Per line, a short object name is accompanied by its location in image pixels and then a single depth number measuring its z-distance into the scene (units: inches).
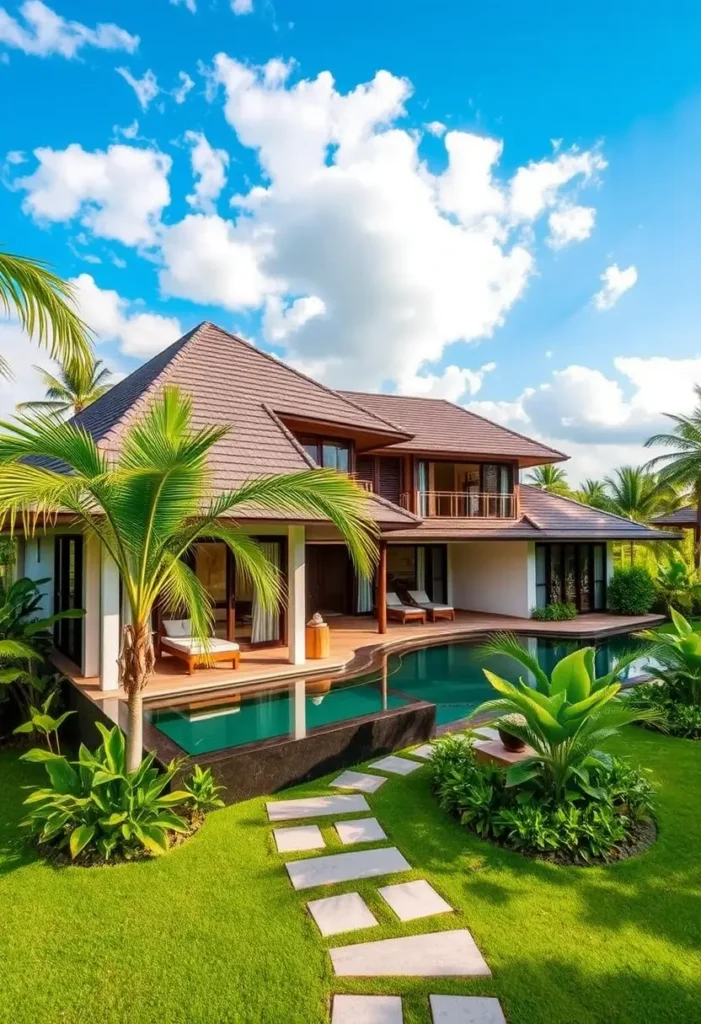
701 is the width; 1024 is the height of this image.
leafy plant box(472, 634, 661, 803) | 189.2
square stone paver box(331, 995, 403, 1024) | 118.2
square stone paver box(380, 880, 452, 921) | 153.3
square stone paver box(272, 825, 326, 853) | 187.8
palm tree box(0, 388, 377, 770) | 176.6
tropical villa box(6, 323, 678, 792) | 346.3
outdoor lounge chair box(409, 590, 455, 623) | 678.5
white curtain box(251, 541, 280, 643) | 477.4
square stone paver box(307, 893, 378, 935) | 147.6
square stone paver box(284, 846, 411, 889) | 169.0
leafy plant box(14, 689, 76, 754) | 220.8
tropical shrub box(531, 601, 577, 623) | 683.4
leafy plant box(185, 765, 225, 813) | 205.5
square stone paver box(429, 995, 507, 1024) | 118.1
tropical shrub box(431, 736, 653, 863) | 182.5
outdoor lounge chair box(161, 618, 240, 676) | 390.9
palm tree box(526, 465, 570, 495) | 1705.2
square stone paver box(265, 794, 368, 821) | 209.2
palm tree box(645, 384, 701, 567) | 967.6
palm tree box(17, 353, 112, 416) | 1250.6
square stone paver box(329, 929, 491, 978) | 131.3
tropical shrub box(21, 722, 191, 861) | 181.5
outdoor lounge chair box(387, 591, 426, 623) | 653.3
